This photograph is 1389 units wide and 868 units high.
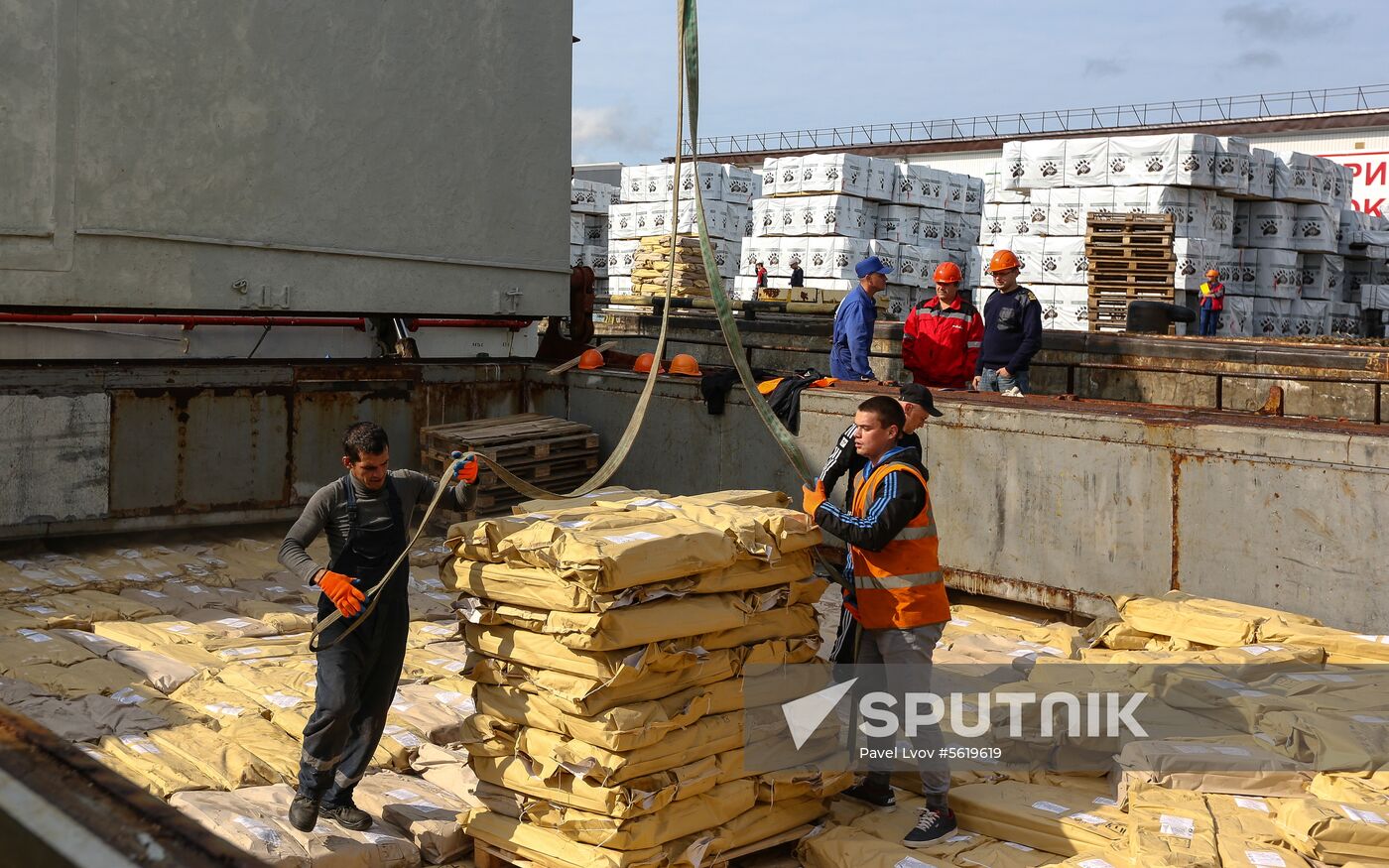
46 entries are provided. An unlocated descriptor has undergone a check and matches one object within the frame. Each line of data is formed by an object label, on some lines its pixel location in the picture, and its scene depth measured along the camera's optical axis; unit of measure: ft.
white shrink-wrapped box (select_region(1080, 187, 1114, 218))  63.52
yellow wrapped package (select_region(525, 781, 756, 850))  14.40
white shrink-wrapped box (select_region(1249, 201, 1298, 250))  68.54
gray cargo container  34.96
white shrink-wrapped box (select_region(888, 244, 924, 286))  82.84
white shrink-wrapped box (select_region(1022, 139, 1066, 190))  66.13
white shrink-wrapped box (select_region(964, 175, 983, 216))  90.02
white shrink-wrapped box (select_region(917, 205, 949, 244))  86.22
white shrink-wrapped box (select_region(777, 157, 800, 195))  81.66
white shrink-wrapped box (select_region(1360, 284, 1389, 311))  79.25
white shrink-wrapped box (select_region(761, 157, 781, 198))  82.17
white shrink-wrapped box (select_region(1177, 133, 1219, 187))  61.62
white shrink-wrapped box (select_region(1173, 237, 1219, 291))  63.00
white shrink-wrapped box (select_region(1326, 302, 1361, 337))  75.92
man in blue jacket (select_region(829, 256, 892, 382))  31.40
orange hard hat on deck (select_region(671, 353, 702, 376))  37.55
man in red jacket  32.86
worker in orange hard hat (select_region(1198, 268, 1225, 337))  64.28
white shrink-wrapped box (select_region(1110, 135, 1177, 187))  61.87
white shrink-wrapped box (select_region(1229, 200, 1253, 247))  69.10
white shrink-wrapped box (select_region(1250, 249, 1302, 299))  68.85
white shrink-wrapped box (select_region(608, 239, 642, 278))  94.32
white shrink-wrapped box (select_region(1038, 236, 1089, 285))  66.13
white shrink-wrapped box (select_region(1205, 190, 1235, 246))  64.69
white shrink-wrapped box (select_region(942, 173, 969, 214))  88.74
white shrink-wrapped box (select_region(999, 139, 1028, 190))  68.03
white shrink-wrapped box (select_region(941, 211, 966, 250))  88.74
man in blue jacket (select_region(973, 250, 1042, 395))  31.40
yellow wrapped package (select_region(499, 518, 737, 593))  14.16
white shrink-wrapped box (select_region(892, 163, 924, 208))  83.87
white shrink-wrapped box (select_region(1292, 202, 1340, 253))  71.10
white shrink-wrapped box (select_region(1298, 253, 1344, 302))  72.84
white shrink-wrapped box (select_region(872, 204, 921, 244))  83.20
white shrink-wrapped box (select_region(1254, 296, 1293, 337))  69.77
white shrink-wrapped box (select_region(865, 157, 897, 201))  81.35
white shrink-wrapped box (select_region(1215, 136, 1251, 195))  62.75
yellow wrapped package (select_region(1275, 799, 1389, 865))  13.82
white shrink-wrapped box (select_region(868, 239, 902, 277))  81.25
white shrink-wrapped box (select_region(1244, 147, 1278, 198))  66.33
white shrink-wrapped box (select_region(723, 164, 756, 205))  96.63
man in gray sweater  15.84
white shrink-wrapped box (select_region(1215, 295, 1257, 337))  67.15
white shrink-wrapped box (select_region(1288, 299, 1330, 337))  72.23
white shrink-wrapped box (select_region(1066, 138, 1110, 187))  63.82
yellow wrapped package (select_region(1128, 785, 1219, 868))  13.78
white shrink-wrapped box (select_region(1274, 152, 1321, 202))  68.39
